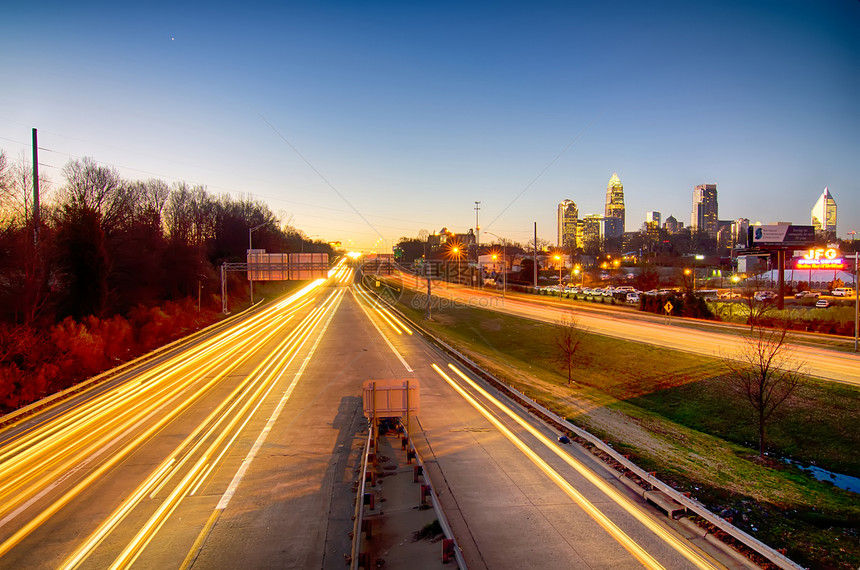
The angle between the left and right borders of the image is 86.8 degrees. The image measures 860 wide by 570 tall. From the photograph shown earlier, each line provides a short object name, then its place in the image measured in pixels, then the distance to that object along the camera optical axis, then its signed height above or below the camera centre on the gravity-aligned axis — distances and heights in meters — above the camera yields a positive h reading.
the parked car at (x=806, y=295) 59.34 -3.58
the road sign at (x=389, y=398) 13.88 -3.93
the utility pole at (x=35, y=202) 30.06 +4.77
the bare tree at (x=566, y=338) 26.48 -5.10
